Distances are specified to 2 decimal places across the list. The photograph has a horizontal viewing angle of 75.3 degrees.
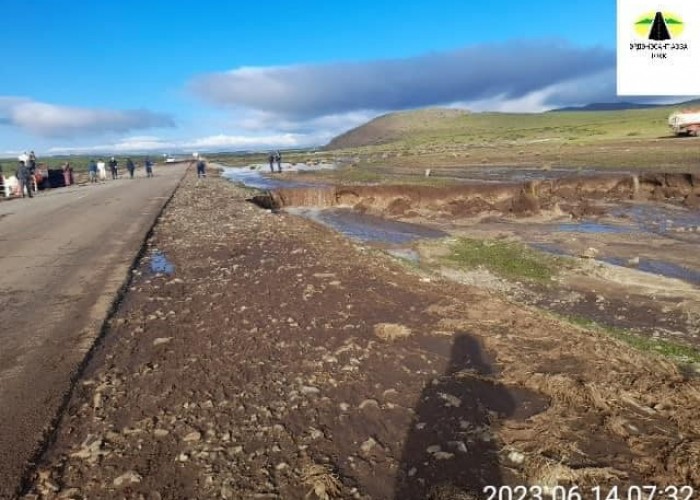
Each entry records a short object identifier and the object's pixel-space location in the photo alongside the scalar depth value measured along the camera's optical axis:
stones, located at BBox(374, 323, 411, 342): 7.21
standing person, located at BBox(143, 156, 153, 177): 53.19
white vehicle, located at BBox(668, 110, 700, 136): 52.86
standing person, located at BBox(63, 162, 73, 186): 40.53
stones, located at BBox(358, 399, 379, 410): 5.24
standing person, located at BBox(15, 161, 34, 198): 29.88
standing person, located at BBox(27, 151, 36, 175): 33.84
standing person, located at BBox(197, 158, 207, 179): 47.26
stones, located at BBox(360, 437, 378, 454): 4.47
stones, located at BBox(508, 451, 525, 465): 4.29
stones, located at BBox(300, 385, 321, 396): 5.49
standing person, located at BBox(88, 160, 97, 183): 44.75
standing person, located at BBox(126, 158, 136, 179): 49.38
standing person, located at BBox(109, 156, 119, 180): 48.34
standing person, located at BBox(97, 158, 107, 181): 50.69
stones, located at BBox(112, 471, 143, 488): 3.99
